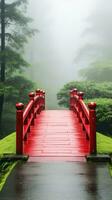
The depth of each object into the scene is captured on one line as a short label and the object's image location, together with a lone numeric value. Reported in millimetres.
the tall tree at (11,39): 27953
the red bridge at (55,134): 10859
